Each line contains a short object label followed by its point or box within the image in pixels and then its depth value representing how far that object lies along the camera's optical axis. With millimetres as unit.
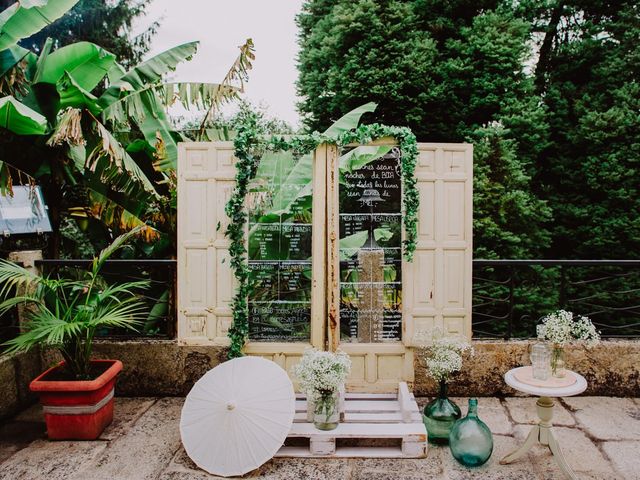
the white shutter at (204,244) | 4453
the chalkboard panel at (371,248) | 4496
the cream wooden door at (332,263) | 4449
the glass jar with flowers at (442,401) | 3863
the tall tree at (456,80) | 8891
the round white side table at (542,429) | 3416
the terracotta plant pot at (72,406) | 3867
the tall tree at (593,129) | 9336
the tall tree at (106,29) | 13586
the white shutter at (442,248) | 4461
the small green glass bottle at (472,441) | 3500
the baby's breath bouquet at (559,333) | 3525
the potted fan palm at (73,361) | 3846
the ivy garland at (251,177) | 4348
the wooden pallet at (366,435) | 3699
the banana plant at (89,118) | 4695
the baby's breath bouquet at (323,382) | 3708
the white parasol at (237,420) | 3471
